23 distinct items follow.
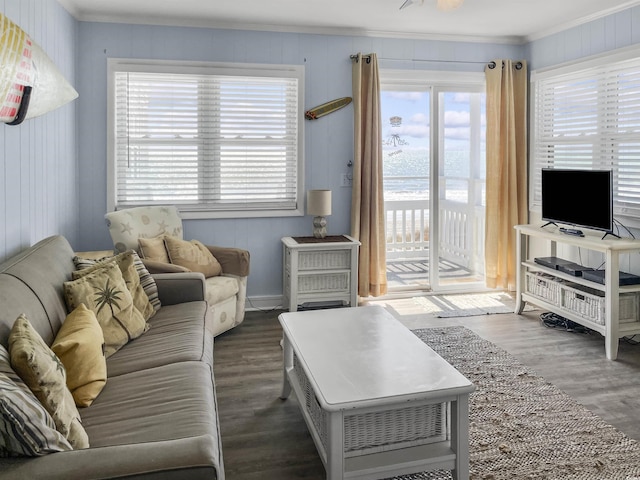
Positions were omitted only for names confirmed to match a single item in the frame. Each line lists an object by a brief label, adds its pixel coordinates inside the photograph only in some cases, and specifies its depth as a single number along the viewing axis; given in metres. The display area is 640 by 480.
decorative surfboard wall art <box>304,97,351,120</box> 5.00
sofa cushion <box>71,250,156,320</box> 2.97
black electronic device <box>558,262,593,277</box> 4.07
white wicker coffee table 2.00
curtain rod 5.20
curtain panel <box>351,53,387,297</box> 5.03
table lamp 4.79
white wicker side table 4.71
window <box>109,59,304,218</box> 4.68
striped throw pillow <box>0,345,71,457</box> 1.35
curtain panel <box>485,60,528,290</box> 5.31
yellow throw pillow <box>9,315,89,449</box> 1.61
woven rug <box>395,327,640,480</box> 2.31
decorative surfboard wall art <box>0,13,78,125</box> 2.45
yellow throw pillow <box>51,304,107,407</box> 2.05
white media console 3.70
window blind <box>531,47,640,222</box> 4.21
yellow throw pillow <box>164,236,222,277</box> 4.10
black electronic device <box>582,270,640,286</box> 3.82
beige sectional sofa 1.38
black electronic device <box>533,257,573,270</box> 4.35
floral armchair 3.99
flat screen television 3.95
